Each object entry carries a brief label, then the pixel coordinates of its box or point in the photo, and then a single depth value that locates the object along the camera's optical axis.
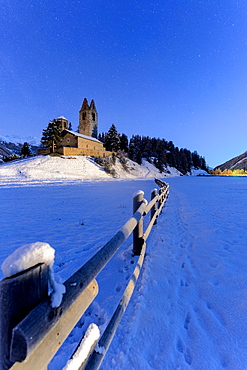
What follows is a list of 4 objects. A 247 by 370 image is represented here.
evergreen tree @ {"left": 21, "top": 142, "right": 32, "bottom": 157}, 55.89
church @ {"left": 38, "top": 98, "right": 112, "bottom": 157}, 51.81
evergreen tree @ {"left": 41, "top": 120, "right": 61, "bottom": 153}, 46.08
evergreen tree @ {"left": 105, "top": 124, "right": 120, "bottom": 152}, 62.81
